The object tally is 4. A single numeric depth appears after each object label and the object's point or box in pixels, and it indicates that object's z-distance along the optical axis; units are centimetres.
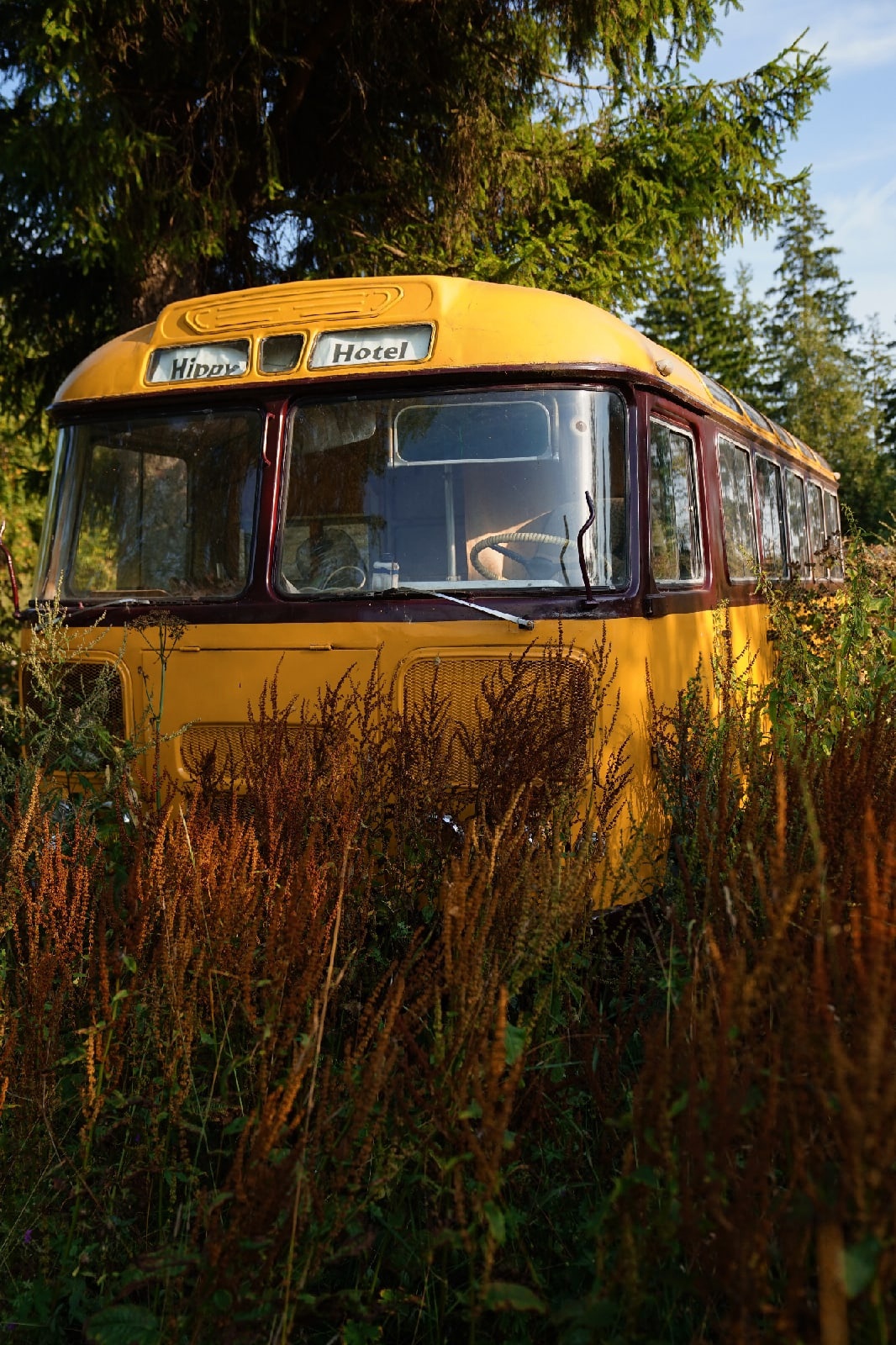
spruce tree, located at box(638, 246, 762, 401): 3450
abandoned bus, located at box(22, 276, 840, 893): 453
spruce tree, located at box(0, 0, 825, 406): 917
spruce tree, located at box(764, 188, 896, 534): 4250
